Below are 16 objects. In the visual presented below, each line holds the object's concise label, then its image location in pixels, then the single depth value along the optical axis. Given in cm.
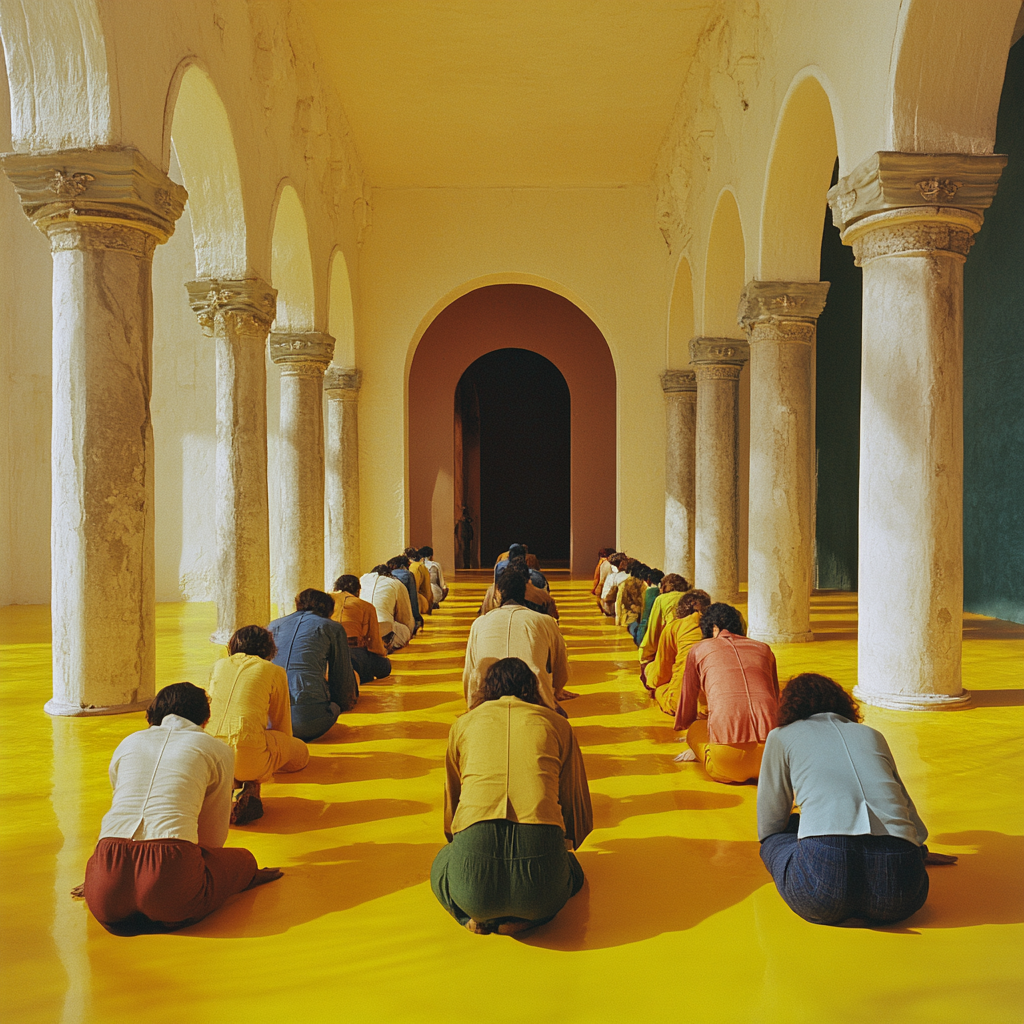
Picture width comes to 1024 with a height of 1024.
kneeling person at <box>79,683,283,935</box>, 335
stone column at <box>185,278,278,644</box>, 1018
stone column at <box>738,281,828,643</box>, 1050
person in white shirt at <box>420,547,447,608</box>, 1499
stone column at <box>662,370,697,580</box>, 1681
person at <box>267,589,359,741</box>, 631
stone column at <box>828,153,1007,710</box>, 690
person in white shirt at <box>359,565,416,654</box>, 1005
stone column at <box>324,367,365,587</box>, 1694
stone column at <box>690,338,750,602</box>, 1436
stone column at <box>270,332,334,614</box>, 1355
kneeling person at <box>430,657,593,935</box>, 335
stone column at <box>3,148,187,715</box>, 670
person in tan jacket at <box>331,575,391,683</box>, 834
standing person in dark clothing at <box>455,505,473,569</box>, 2616
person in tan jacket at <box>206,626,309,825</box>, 483
